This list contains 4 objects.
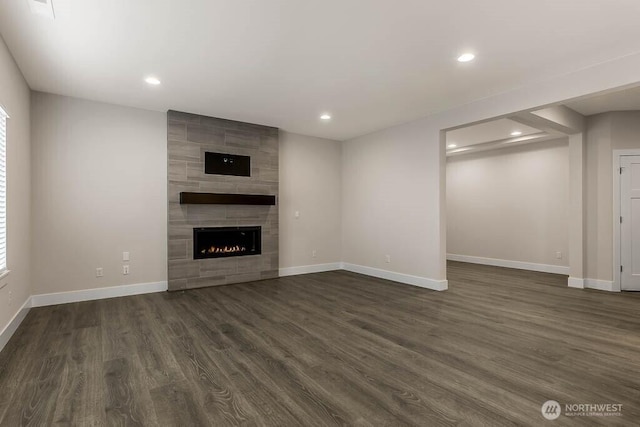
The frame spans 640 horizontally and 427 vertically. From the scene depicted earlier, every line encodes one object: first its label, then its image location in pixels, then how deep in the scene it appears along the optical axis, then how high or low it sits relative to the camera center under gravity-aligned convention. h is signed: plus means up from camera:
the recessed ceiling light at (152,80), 3.71 +1.58
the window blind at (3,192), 2.95 +0.22
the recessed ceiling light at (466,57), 3.12 +1.56
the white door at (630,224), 4.95 -0.14
